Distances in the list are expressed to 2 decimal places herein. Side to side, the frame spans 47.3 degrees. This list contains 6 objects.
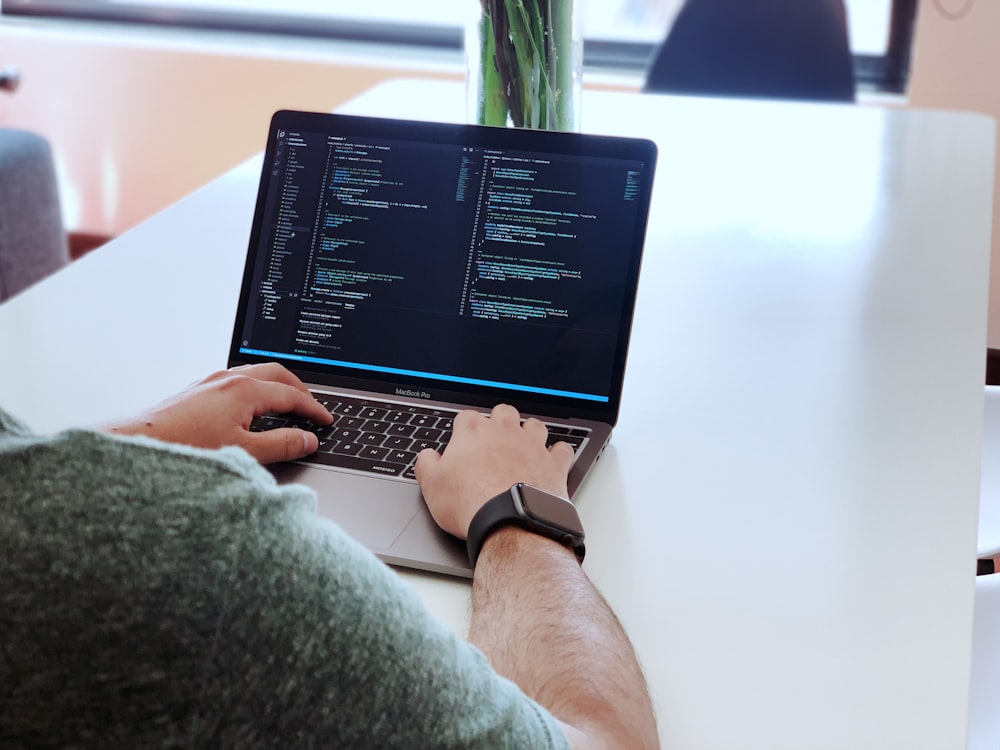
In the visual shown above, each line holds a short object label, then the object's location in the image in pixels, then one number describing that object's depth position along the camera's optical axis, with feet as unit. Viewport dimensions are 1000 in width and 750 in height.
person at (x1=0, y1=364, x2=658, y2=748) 1.47
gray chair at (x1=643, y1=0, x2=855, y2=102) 7.54
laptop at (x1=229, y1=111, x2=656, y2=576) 3.25
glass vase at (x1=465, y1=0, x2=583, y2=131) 3.98
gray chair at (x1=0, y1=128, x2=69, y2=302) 8.59
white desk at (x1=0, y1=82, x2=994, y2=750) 2.35
